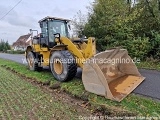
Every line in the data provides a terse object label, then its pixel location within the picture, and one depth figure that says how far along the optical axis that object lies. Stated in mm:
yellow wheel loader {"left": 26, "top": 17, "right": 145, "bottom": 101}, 3100
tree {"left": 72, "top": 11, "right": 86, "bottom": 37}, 8234
